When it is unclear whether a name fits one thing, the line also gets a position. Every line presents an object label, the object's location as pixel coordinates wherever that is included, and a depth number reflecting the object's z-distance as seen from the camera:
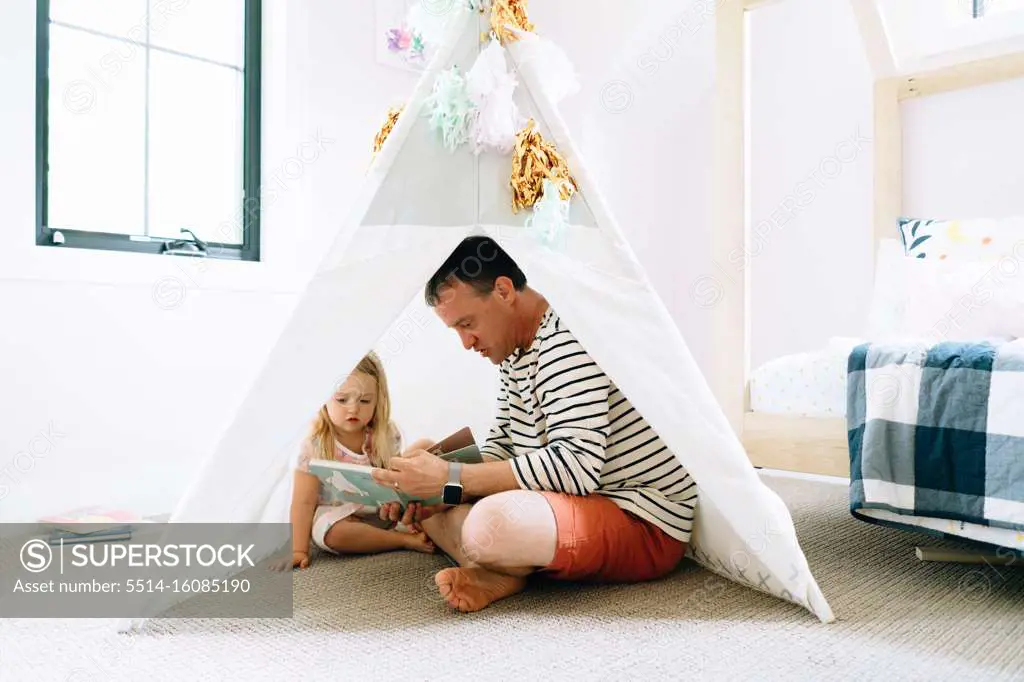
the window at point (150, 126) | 2.18
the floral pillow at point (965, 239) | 2.16
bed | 1.45
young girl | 1.65
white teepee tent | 1.25
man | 1.30
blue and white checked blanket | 1.33
